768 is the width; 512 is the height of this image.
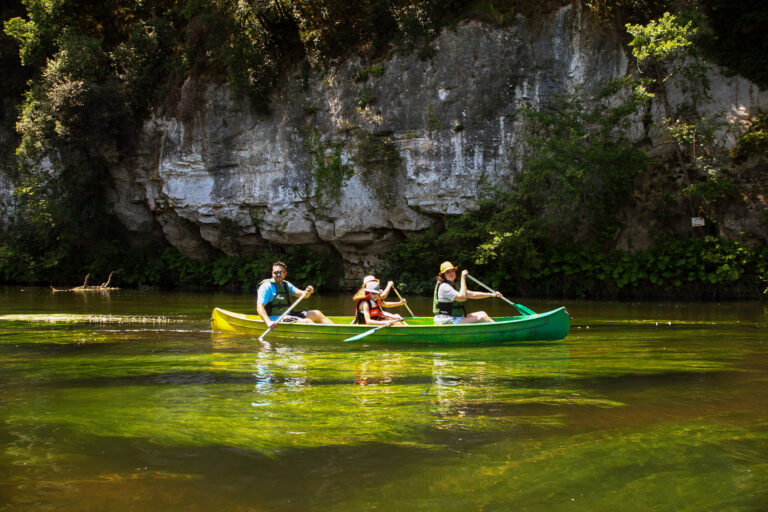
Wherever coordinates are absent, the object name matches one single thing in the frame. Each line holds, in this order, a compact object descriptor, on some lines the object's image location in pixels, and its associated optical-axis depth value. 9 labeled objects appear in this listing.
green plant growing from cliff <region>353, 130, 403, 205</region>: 20.38
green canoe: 8.55
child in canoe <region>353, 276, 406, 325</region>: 9.57
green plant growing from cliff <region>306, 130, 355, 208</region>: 21.39
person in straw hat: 9.27
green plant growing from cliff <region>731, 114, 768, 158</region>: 16.31
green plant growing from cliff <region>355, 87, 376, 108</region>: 20.52
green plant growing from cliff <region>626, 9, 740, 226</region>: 16.05
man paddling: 9.91
